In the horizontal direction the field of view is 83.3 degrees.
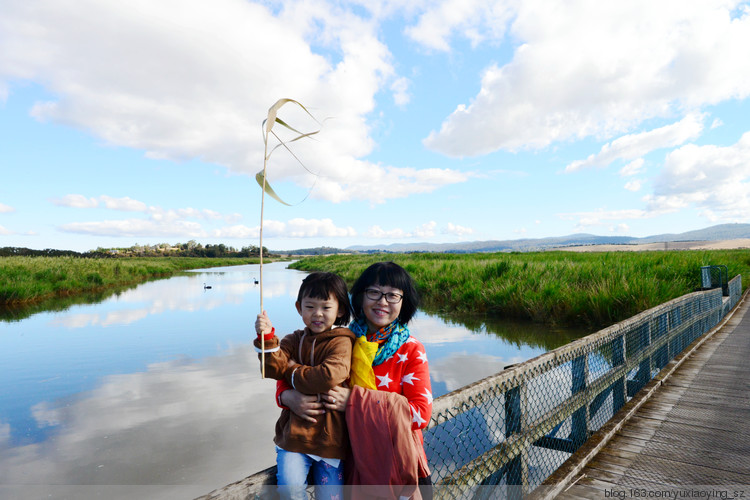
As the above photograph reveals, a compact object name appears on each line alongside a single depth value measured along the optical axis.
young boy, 1.31
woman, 1.28
